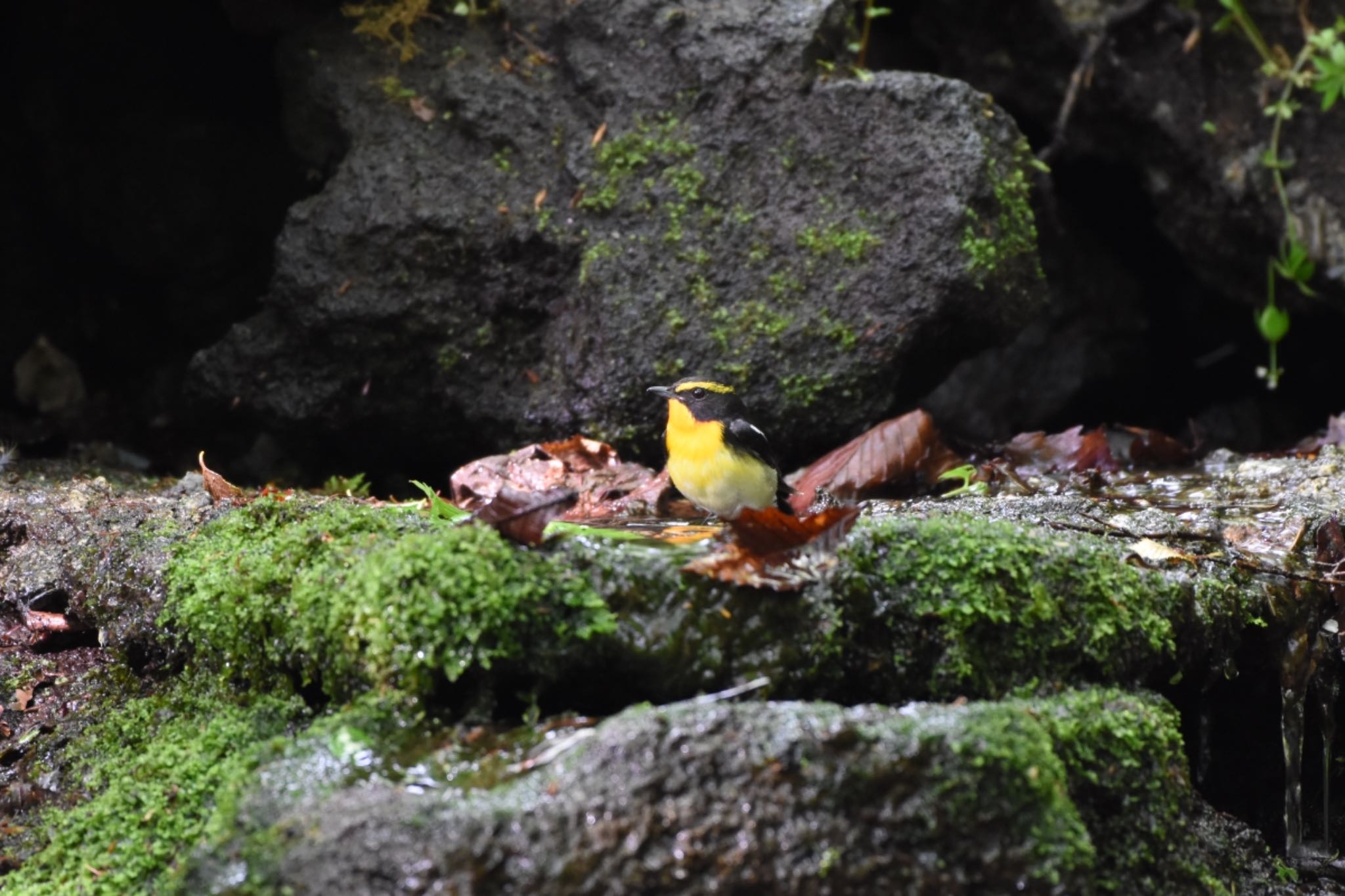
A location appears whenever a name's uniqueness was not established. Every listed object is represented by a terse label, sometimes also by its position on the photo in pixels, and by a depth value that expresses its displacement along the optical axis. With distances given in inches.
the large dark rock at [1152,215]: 593.6
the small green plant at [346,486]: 430.0
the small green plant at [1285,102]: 542.0
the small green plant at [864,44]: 474.9
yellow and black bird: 403.2
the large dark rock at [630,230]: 459.2
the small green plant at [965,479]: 416.5
